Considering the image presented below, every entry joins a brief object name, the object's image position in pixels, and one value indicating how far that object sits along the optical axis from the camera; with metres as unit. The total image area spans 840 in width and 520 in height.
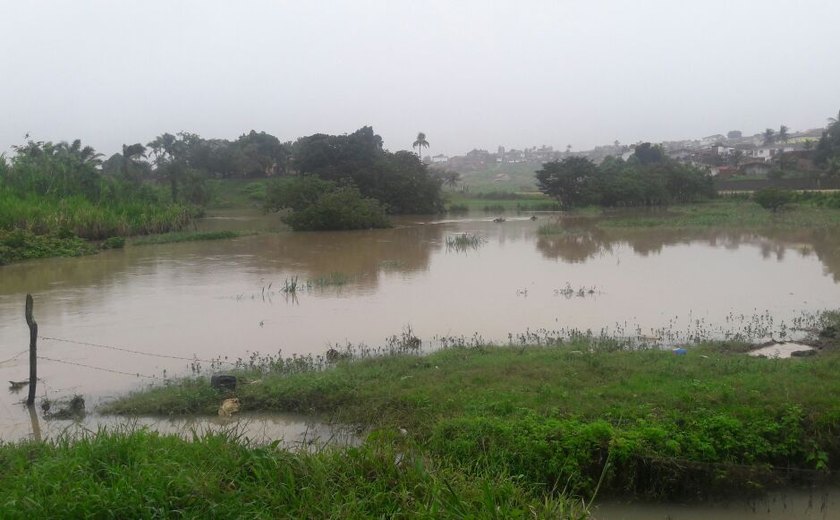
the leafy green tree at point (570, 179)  43.16
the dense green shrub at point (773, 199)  33.31
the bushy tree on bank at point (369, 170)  38.88
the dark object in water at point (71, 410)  6.98
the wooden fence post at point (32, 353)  7.17
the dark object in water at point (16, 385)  7.89
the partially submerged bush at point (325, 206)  29.62
